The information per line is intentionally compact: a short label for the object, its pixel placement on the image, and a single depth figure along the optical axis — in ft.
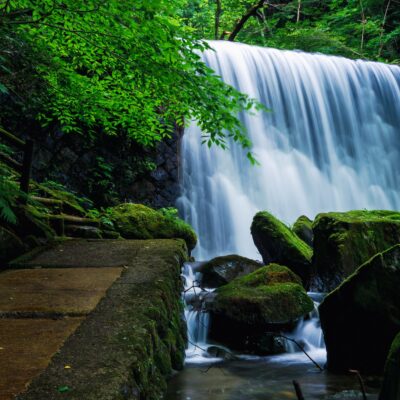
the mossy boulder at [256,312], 17.40
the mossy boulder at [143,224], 22.82
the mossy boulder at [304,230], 31.30
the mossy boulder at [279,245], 25.64
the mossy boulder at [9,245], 13.20
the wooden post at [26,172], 17.22
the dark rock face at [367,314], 13.92
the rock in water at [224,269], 23.43
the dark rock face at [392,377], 8.23
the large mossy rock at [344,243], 23.06
